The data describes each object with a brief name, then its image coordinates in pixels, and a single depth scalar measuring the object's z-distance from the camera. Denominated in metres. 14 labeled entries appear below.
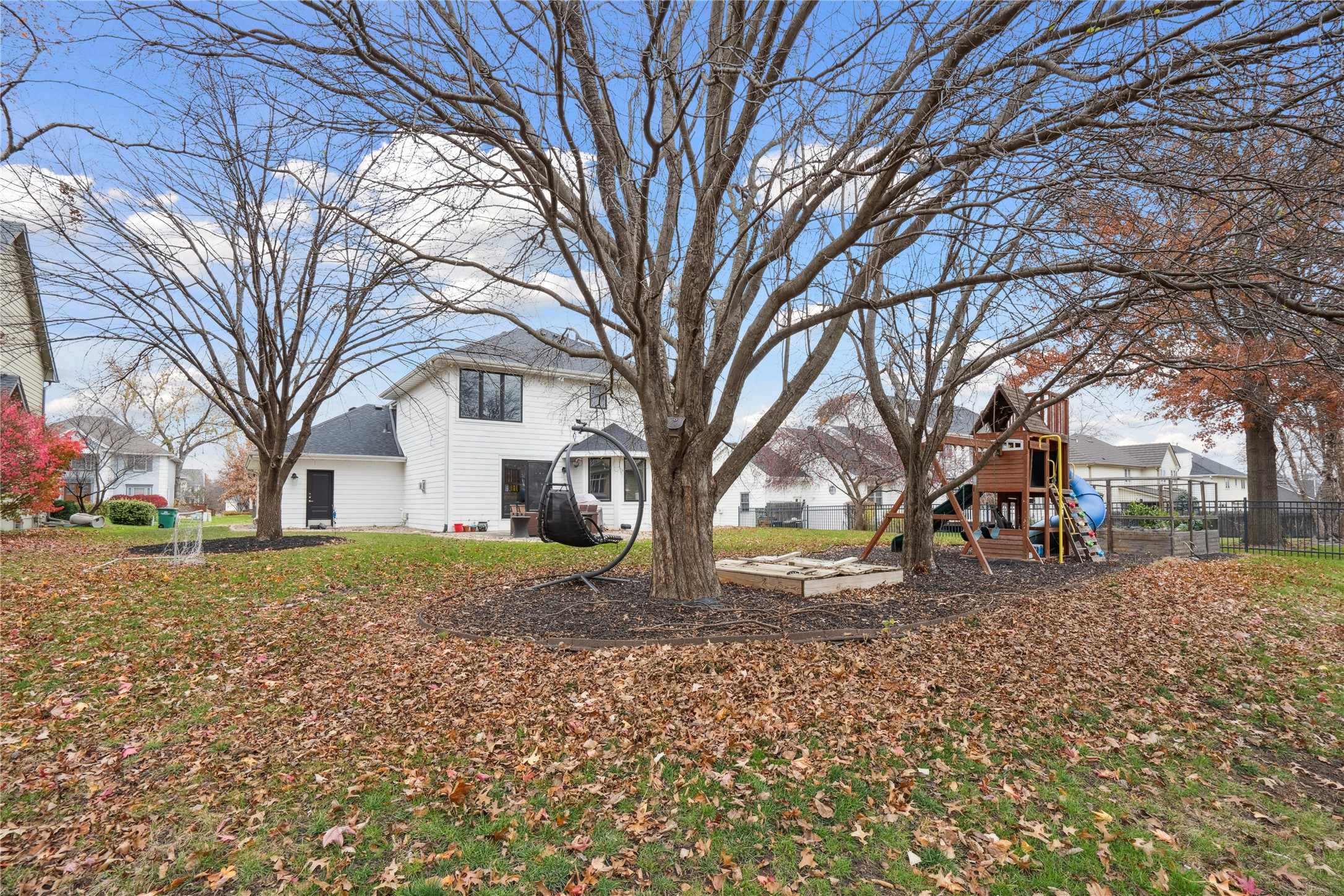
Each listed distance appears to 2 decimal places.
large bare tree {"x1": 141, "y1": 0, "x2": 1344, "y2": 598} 4.60
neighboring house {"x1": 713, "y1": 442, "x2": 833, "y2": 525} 26.45
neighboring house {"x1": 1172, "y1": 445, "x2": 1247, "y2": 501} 51.69
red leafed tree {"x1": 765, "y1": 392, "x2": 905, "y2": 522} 20.33
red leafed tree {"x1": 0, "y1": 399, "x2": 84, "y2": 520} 13.42
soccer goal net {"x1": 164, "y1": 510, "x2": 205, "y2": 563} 9.73
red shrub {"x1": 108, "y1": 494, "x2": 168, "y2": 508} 32.25
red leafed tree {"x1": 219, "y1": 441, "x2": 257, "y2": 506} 39.72
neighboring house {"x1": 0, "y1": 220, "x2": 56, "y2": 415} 11.88
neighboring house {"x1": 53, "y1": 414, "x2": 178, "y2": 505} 27.86
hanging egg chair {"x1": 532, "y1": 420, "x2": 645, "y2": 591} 7.77
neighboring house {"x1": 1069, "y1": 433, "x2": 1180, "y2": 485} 37.25
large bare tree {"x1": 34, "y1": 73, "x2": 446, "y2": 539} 11.66
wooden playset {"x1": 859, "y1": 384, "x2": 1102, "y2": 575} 11.82
